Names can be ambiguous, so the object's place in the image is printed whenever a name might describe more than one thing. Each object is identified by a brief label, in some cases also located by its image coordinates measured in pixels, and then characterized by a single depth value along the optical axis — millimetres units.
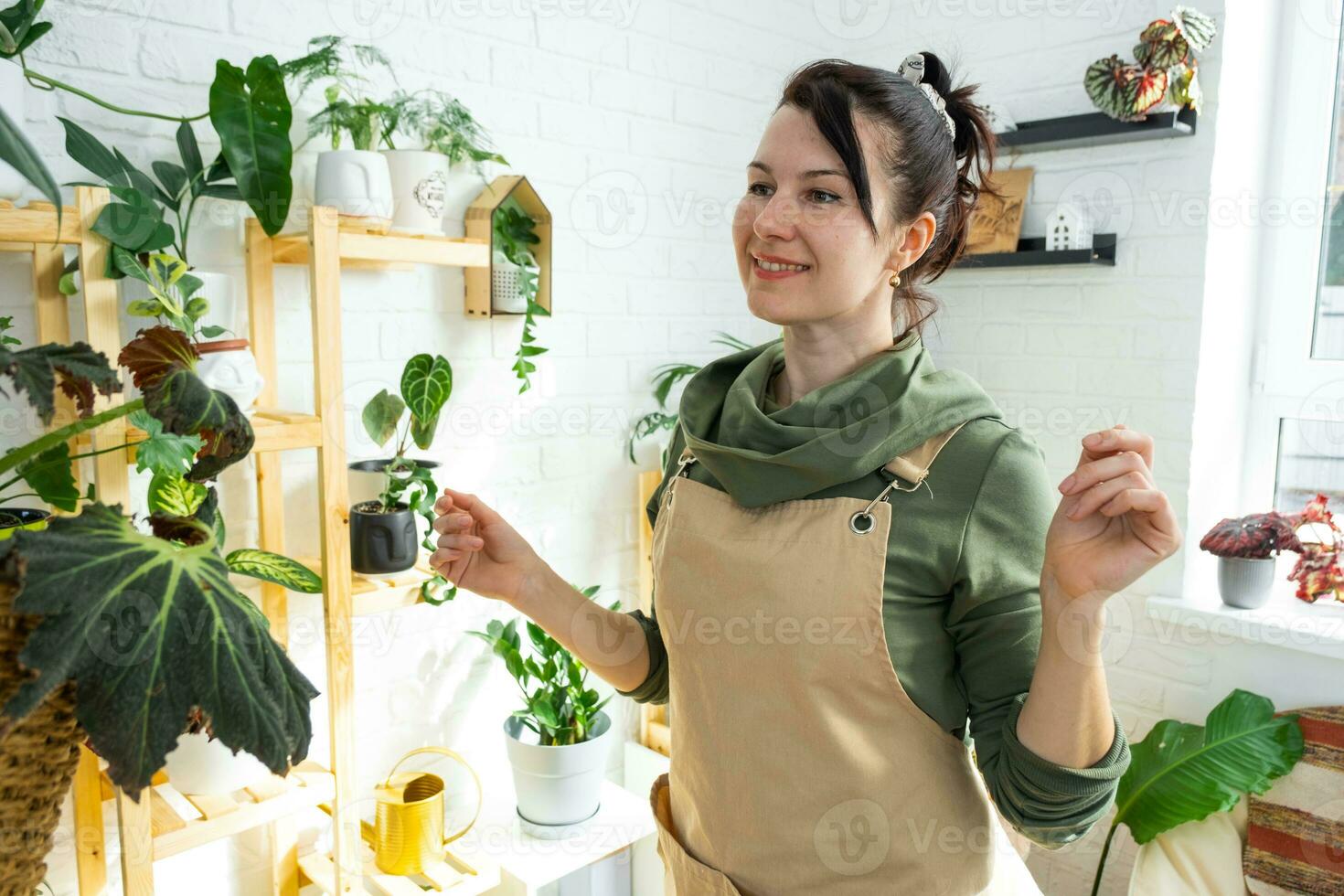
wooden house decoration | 1854
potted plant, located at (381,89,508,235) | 1611
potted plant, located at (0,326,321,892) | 422
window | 1986
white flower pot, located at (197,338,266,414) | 1283
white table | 1805
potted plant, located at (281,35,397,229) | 1496
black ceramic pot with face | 1590
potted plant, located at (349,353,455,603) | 1584
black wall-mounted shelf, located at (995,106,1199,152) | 1941
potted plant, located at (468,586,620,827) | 1886
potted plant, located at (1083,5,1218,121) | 1885
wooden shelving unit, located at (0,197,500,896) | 1246
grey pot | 1950
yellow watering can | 1707
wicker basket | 434
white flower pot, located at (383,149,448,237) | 1609
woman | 968
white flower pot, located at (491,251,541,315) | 1887
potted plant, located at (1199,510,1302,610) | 1932
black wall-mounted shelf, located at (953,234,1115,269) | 2090
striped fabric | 1689
